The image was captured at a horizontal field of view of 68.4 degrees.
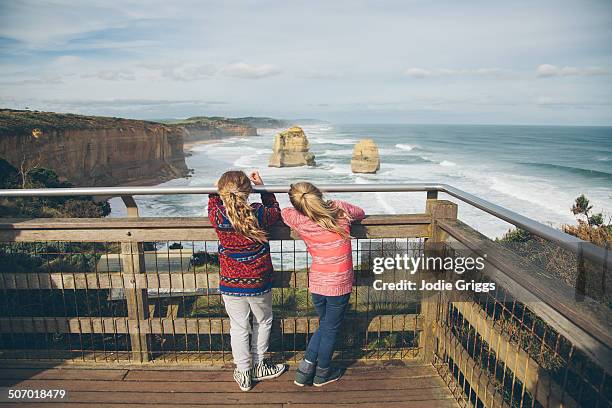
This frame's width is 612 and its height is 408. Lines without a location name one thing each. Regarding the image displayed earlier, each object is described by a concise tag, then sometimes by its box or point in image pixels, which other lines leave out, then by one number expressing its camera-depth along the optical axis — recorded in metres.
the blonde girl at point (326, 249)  2.86
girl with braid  2.81
